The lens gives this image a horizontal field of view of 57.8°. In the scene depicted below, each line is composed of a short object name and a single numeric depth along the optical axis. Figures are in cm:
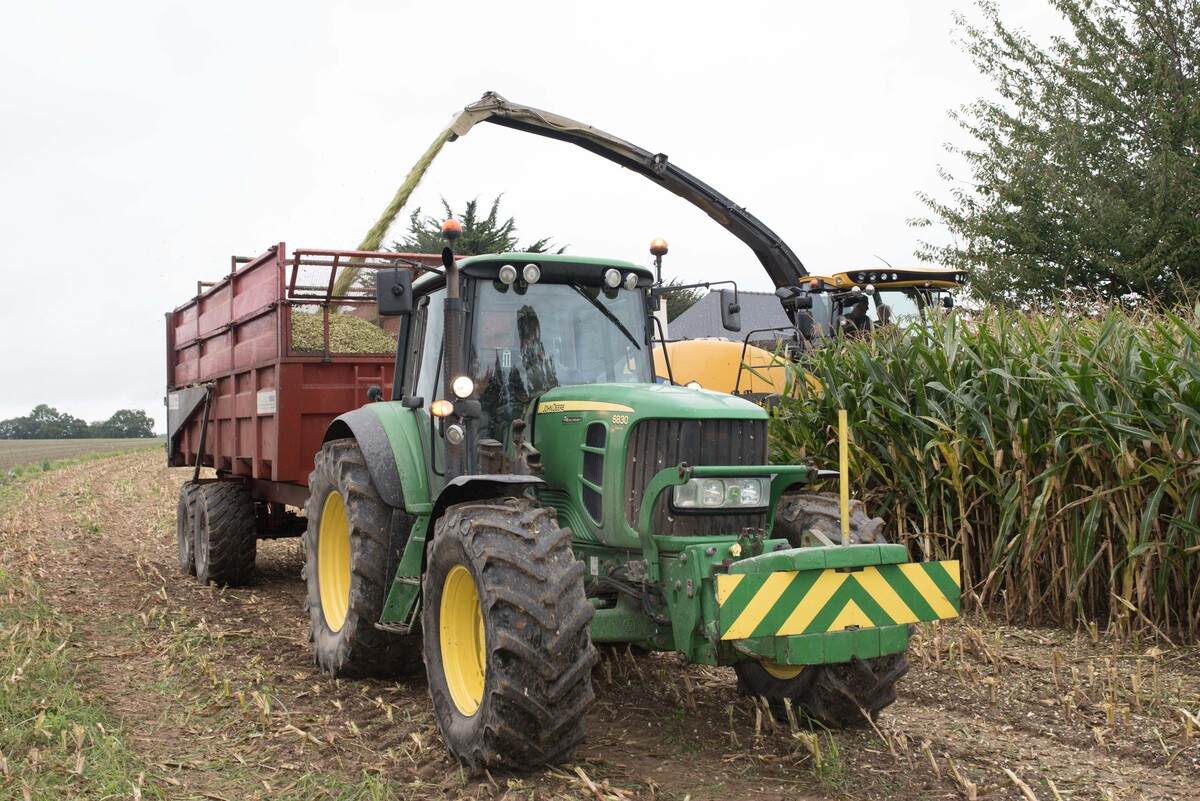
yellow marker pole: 428
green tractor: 412
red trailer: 783
